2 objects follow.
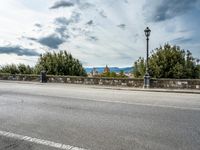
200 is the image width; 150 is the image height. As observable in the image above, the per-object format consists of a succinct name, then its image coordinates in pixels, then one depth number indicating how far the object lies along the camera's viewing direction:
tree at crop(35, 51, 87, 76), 29.28
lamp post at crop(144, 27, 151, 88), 12.38
